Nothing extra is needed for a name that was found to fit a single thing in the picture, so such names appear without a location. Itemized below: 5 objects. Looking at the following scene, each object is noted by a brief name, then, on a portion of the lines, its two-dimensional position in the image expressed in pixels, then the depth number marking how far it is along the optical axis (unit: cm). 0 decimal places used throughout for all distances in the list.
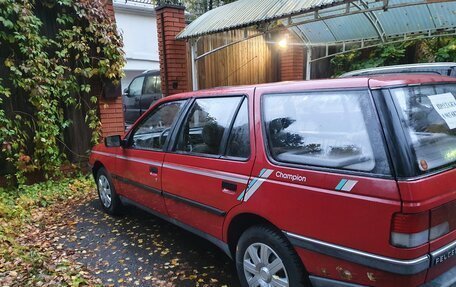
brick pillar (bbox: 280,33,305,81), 988
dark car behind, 1080
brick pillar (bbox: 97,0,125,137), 666
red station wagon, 195
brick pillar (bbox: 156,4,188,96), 841
